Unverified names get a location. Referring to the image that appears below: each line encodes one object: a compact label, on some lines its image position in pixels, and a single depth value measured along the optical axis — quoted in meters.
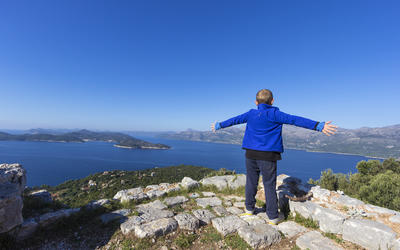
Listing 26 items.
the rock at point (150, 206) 4.28
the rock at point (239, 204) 4.90
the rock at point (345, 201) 4.40
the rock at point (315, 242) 2.86
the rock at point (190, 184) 6.55
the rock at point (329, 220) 3.31
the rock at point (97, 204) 4.14
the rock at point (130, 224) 3.18
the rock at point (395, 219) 3.35
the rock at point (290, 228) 3.37
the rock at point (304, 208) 3.86
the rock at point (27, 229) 2.86
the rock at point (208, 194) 5.83
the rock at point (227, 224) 3.32
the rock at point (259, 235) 2.94
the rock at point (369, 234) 2.72
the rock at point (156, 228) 3.01
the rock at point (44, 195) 4.40
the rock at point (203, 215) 3.78
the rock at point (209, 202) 4.93
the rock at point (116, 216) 3.66
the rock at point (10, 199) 2.50
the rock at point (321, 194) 5.00
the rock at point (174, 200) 4.75
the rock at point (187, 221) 3.43
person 3.55
